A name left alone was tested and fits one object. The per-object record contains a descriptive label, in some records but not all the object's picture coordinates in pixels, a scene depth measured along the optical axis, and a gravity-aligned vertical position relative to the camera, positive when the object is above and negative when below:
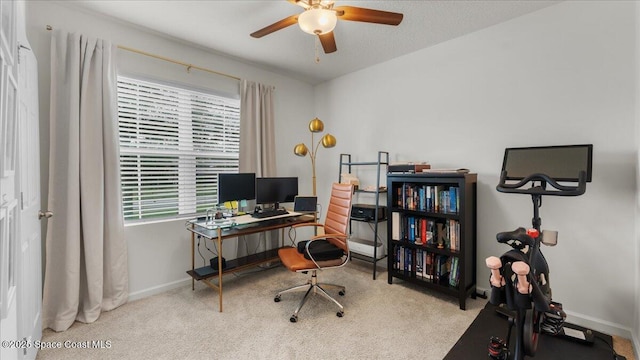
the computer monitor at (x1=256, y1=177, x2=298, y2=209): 3.14 -0.20
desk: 2.47 -0.55
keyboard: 2.90 -0.45
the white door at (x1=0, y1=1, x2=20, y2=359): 0.96 -0.05
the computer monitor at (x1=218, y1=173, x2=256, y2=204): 2.86 -0.15
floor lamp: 3.20 +0.36
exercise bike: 0.97 -0.42
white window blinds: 2.61 +0.28
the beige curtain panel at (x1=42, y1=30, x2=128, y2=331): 2.13 -0.12
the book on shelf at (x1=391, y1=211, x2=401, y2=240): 2.88 -0.56
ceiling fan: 1.65 +1.02
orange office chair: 2.28 -0.67
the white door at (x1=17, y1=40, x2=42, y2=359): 1.44 -0.22
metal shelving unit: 3.11 -0.25
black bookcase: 2.43 -0.57
